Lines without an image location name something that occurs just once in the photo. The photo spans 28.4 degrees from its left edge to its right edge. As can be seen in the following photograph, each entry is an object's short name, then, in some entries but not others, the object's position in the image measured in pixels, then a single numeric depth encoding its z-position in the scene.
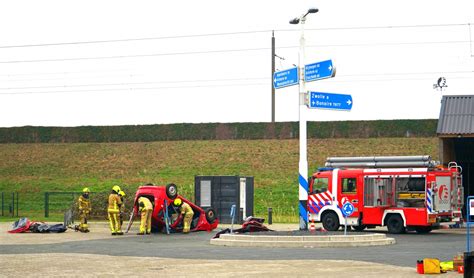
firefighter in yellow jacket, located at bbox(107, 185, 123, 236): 31.25
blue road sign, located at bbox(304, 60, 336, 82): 26.55
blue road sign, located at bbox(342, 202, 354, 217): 28.02
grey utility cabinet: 40.34
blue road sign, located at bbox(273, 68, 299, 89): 27.82
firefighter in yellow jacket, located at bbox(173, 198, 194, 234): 32.97
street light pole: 27.78
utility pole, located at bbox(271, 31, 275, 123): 72.54
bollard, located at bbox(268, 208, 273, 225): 40.62
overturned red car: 33.06
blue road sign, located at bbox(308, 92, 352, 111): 27.42
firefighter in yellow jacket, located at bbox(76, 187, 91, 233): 33.62
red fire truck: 32.53
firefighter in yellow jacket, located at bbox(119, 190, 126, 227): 31.60
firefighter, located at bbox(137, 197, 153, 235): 32.16
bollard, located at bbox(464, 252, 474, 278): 16.06
